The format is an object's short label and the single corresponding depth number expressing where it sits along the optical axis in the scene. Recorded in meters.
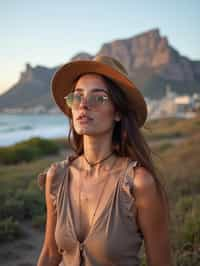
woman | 1.64
